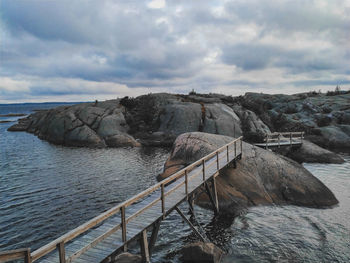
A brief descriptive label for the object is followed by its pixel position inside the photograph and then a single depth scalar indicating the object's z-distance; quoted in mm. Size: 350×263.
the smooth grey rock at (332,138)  35531
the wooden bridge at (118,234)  6023
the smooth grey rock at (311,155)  26650
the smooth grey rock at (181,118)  36719
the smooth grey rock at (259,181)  15586
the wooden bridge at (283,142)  28188
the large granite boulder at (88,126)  35531
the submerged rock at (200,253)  9500
